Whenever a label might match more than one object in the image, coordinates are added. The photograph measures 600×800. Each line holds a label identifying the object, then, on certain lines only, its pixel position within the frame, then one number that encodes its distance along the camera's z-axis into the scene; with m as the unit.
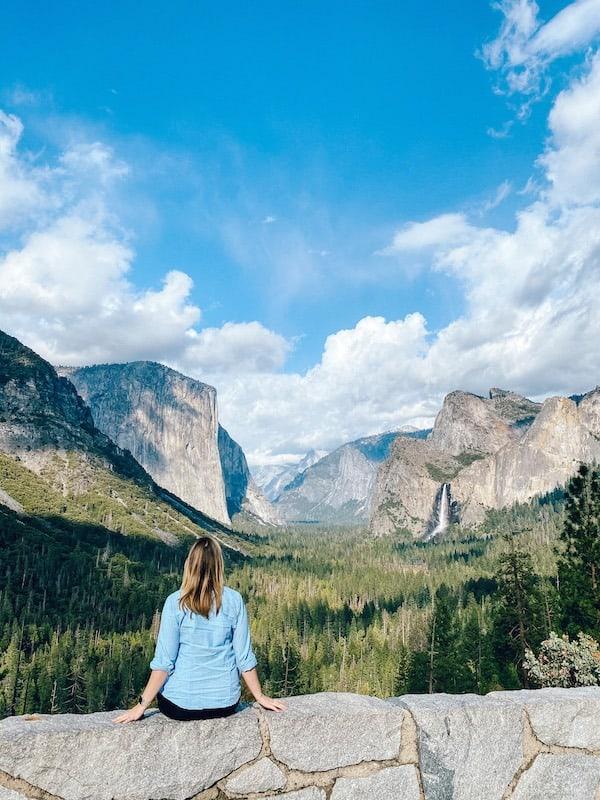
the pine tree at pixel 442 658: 44.09
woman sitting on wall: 4.73
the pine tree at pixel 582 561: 32.19
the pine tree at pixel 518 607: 38.41
